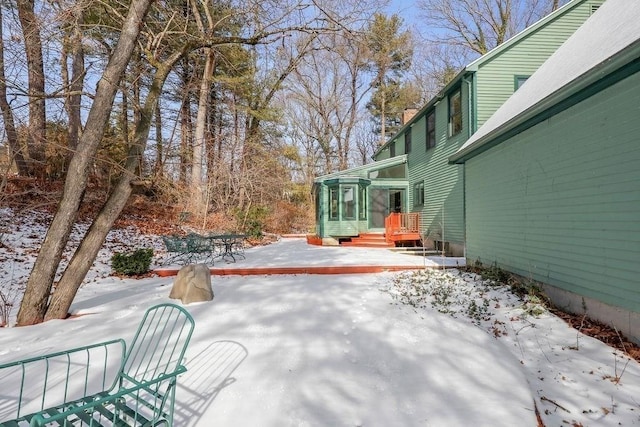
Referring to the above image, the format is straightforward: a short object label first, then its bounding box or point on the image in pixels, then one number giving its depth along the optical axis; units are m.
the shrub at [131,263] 7.79
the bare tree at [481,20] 19.72
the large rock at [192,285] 5.68
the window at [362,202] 14.94
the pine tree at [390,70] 25.20
